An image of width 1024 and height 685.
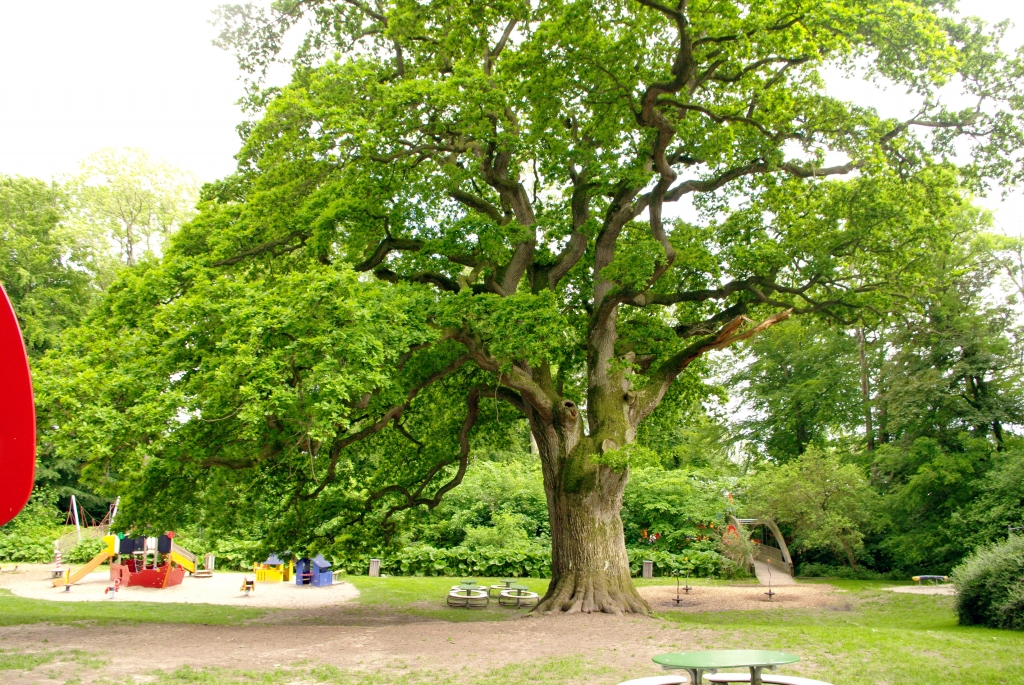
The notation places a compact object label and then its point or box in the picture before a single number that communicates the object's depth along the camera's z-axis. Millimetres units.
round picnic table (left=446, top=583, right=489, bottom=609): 17594
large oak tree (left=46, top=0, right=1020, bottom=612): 11289
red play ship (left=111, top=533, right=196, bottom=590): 21391
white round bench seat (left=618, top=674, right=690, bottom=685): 7133
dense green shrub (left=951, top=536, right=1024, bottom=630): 12180
